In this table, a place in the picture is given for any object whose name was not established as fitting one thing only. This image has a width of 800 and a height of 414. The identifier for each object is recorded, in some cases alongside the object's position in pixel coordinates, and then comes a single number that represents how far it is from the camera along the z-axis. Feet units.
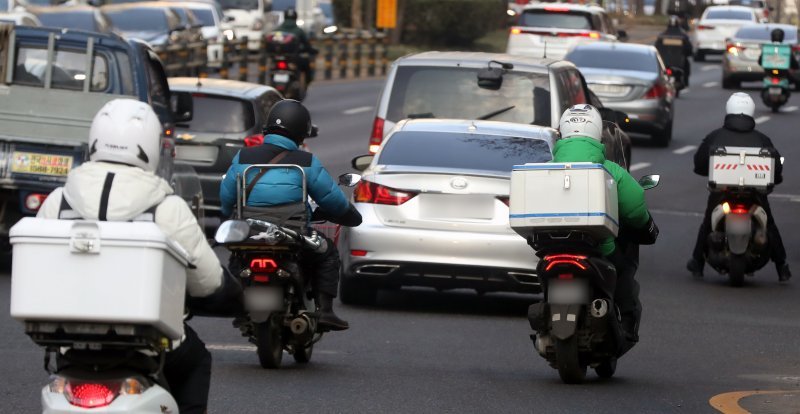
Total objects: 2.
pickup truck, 96.17
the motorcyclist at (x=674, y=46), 269.03
